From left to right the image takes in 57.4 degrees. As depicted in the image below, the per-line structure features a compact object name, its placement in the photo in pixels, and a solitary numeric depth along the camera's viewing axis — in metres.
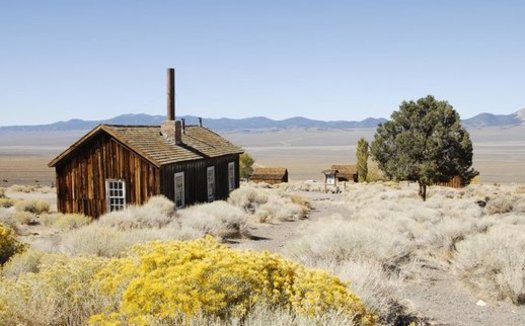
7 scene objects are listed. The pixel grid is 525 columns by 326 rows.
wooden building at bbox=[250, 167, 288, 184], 51.50
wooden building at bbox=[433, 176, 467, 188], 42.10
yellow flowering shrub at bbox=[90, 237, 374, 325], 4.81
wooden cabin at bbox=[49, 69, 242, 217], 19.09
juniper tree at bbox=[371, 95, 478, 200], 26.88
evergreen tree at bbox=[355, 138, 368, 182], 51.97
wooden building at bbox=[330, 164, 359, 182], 52.31
